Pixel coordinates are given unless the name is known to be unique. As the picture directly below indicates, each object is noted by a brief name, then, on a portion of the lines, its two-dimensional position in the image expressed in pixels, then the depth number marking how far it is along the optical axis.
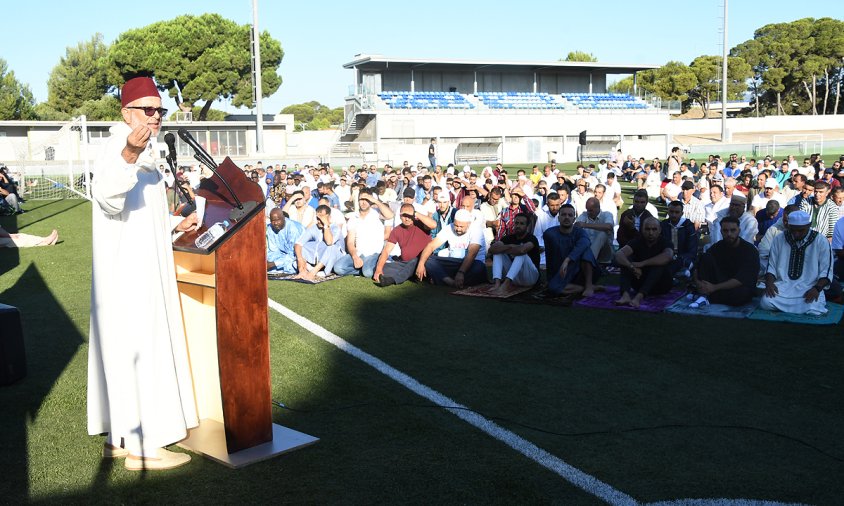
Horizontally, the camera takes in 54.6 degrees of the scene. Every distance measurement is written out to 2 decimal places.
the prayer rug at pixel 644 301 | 8.21
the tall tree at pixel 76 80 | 59.41
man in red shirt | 9.87
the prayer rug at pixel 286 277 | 10.17
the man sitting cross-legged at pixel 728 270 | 8.17
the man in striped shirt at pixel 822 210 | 10.02
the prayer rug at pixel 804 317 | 7.44
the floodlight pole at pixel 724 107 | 45.47
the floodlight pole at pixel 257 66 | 35.91
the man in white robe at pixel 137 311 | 3.64
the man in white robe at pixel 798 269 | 7.84
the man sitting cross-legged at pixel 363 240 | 10.62
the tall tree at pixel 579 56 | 87.56
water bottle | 3.69
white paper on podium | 4.08
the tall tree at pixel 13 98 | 53.47
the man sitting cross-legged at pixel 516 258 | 9.34
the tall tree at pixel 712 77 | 71.56
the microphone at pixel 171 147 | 3.58
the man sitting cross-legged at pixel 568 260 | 8.94
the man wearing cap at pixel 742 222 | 9.92
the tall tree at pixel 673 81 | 70.88
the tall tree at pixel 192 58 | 56.28
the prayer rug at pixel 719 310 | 7.86
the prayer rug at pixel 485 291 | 8.95
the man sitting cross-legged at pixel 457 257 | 9.66
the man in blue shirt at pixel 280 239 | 11.14
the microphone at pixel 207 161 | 3.78
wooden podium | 3.81
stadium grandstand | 48.59
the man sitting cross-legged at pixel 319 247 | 10.62
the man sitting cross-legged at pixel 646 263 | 8.65
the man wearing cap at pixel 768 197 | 12.77
